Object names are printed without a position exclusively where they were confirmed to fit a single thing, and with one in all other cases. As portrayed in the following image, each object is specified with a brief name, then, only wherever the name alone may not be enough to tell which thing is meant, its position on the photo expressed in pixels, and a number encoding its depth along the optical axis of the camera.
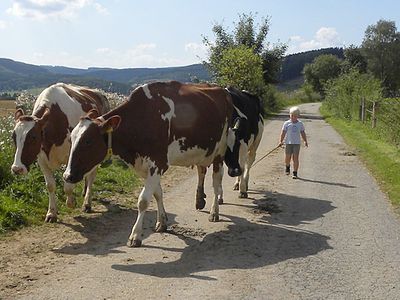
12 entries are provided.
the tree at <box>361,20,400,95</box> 83.75
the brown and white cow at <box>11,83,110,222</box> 8.45
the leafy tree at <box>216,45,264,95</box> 37.31
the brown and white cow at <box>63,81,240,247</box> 7.21
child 13.91
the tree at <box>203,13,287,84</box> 44.56
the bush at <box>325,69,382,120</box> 33.91
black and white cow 9.71
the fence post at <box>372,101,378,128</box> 27.12
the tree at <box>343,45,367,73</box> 87.41
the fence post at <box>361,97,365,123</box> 32.47
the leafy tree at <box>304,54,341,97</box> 98.50
